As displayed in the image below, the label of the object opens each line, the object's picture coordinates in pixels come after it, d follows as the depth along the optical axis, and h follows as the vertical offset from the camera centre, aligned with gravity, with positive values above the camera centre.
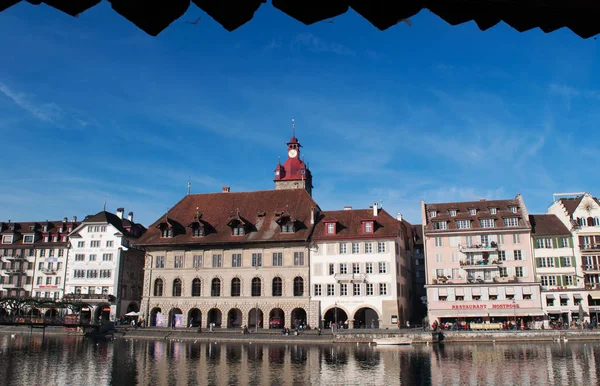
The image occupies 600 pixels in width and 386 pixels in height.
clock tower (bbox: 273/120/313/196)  104.00 +26.52
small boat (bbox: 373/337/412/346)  51.62 -2.64
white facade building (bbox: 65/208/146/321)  74.25 +6.16
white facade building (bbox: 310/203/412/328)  59.47 +4.49
